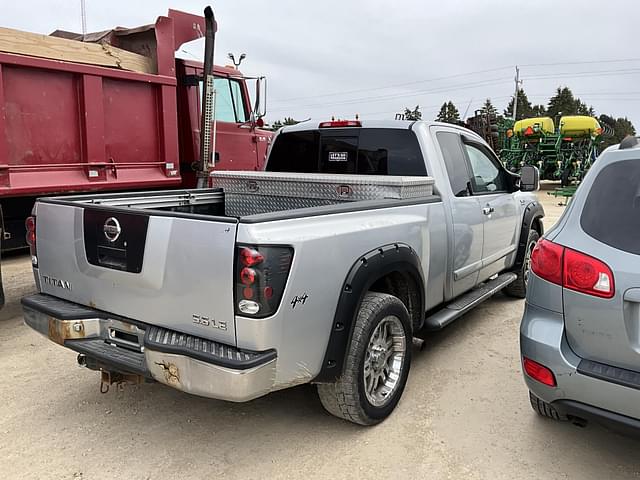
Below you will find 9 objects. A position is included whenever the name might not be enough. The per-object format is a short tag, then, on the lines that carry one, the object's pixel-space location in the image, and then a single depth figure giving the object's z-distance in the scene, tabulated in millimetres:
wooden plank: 5059
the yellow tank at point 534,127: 21047
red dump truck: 5168
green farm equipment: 20938
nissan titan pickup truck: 2471
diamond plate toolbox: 3736
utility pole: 52672
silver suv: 2328
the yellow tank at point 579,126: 20656
